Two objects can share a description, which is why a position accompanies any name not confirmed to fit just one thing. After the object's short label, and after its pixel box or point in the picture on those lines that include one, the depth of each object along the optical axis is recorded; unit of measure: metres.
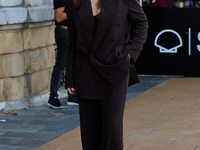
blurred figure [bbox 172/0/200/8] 11.24
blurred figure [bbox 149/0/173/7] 11.21
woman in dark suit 3.61
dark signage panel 10.14
